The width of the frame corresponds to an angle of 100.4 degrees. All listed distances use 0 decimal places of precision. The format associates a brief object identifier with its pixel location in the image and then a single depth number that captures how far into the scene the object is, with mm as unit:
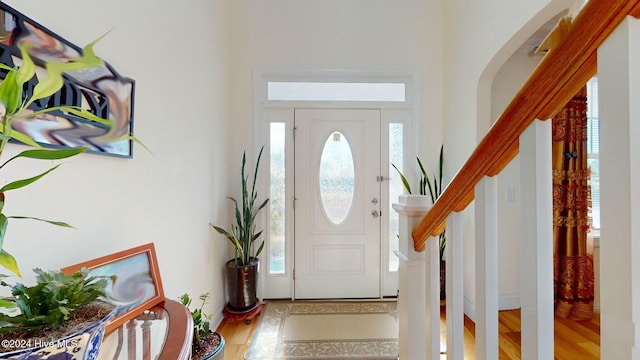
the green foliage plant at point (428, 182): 2668
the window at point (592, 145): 2389
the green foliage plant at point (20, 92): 391
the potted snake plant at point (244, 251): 2332
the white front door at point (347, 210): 2816
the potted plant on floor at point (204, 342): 1329
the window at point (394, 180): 2842
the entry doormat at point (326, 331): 1953
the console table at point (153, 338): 730
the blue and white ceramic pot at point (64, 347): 469
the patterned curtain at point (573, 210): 2311
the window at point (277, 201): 2824
